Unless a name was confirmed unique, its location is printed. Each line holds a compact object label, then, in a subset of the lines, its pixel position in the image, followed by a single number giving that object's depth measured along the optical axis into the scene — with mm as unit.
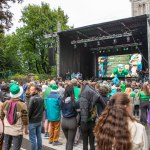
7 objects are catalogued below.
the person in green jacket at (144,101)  8930
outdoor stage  22078
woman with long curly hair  2736
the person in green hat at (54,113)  7824
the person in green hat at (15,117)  5469
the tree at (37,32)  42781
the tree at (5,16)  23523
